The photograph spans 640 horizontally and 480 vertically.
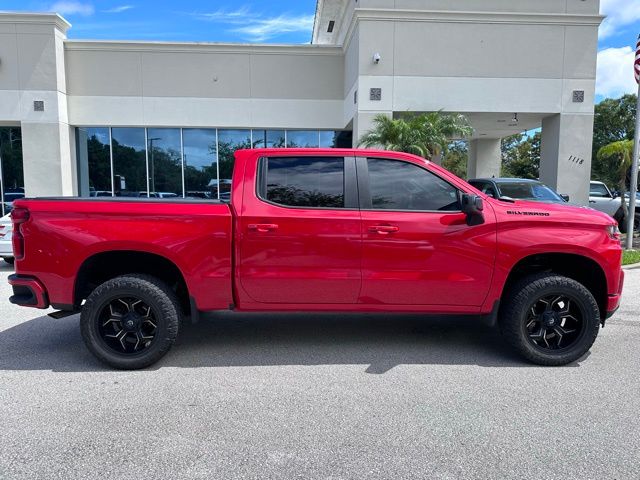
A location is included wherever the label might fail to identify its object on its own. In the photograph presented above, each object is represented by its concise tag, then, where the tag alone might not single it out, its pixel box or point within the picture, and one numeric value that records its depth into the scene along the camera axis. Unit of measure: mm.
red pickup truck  4258
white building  15352
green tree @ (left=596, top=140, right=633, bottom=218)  14211
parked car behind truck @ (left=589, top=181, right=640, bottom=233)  16359
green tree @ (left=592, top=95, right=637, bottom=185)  39375
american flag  11472
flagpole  11336
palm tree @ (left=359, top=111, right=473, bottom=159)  14016
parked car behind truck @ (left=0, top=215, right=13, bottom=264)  8977
